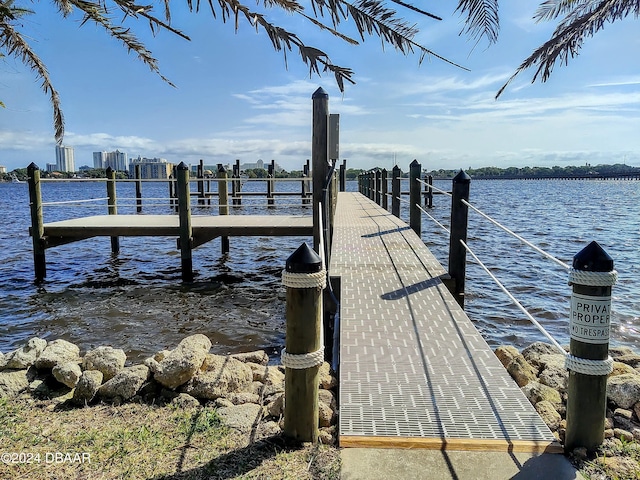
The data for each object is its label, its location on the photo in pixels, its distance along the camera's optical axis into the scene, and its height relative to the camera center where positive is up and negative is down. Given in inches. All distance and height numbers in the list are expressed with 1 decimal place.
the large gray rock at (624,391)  159.3 -68.4
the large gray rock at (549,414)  133.3 -64.8
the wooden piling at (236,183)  922.1 -28.7
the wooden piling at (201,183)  873.2 -27.5
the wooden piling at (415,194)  344.2 -17.0
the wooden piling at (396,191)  456.5 -20.5
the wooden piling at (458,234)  220.5 -28.3
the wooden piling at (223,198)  565.6 -32.9
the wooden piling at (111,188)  545.0 -21.8
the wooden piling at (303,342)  108.7 -36.8
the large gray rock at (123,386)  154.2 -64.6
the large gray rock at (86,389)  154.3 -65.5
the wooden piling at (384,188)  567.8 -21.9
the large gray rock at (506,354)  203.5 -73.4
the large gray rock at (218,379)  156.3 -66.6
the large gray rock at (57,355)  184.4 -68.6
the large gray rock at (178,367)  156.9 -60.4
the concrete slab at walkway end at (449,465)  97.4 -56.9
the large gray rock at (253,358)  221.8 -80.8
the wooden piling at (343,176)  1166.0 -18.3
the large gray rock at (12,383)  162.9 -69.3
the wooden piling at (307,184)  896.3 -28.1
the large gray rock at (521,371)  184.2 -73.5
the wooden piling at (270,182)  845.0 -22.8
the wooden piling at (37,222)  410.0 -43.8
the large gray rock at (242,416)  128.4 -63.7
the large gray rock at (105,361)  178.2 -66.9
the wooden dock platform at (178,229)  416.5 -49.0
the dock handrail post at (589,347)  100.3 -34.9
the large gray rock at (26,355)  189.3 -69.7
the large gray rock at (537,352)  216.4 -79.1
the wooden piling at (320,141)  252.4 +13.2
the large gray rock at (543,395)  156.9 -68.9
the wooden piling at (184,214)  403.5 -36.0
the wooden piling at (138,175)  830.1 -14.1
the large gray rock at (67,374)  171.2 -67.7
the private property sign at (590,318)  100.3 -28.8
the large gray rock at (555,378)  179.9 -73.8
